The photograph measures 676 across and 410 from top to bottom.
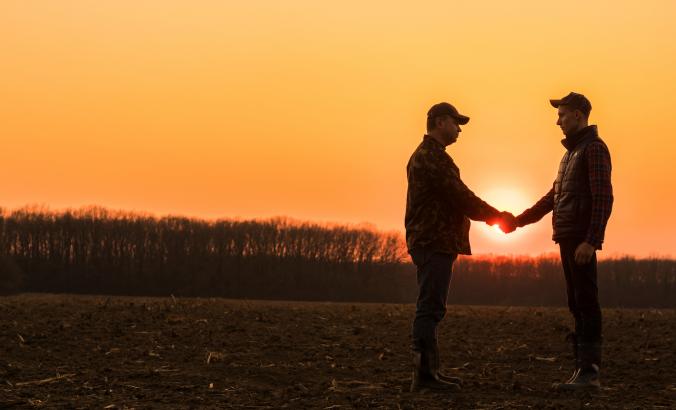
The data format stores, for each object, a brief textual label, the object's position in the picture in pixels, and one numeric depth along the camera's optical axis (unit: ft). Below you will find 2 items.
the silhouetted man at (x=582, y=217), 28.96
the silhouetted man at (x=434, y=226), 28.78
